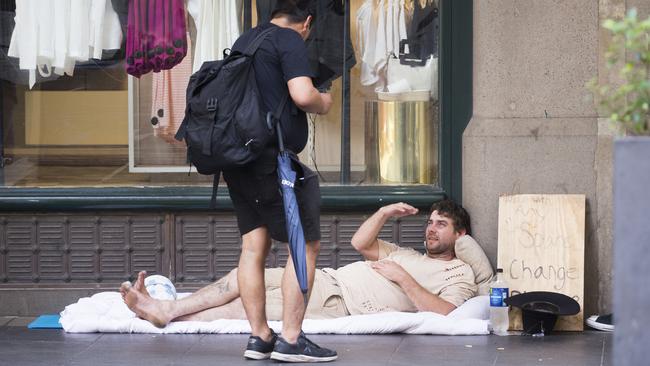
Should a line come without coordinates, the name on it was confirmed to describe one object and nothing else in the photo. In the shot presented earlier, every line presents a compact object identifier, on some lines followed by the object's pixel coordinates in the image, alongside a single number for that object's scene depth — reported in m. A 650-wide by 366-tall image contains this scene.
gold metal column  17.08
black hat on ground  14.70
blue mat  15.66
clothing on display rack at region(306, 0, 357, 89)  17.09
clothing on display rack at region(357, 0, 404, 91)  17.17
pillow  15.52
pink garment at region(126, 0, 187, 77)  17.17
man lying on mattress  14.98
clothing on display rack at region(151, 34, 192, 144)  17.30
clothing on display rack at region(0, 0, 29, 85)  17.11
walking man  12.52
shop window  17.16
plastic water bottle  14.86
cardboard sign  15.26
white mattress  14.82
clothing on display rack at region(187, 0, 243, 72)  17.25
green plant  7.45
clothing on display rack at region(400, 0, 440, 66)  16.89
